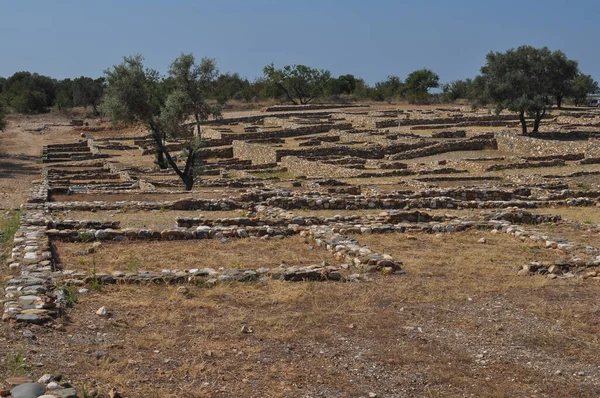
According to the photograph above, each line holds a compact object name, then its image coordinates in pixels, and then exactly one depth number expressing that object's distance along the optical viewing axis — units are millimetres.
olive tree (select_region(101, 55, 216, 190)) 28203
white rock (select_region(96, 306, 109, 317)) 7016
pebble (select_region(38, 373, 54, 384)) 5024
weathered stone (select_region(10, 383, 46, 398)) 4691
